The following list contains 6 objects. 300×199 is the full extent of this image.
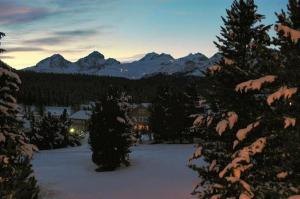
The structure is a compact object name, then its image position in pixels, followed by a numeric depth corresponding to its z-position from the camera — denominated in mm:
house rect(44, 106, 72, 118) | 193988
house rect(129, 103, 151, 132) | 144250
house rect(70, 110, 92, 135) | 163250
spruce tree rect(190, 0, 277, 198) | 17953
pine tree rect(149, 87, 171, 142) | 80875
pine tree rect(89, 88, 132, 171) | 49250
